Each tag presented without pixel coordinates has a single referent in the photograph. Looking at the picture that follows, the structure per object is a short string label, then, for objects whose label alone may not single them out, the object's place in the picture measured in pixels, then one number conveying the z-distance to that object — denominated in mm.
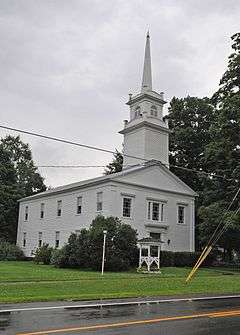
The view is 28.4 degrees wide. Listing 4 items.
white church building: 40594
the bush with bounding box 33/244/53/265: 39469
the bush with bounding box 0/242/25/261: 47969
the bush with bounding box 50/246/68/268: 34000
